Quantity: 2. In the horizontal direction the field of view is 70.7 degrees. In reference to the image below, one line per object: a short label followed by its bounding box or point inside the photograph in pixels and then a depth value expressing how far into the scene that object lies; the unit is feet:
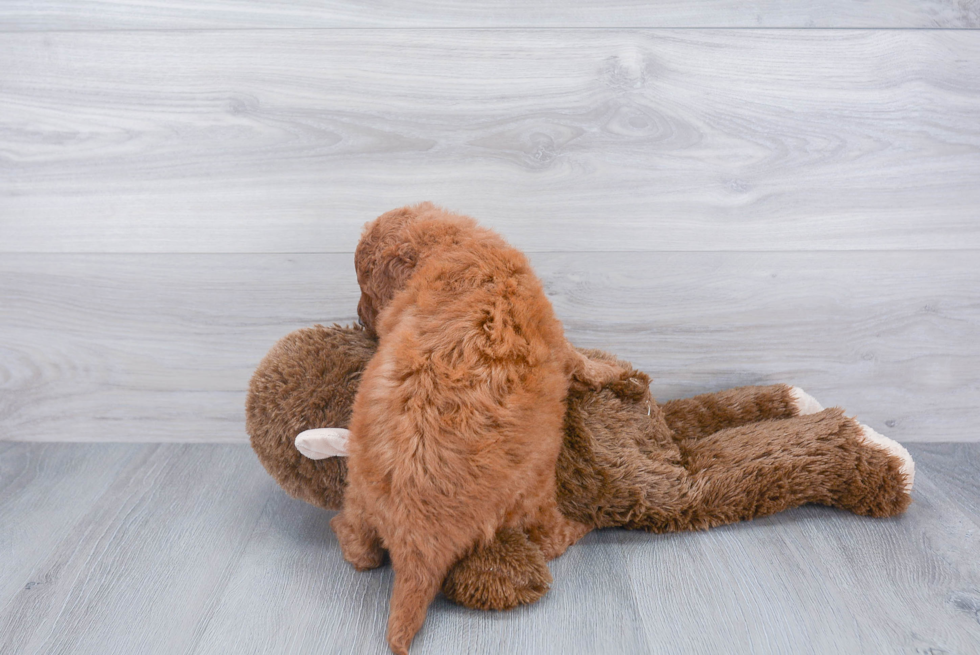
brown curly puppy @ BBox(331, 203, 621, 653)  2.39
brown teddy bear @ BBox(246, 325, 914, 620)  2.90
